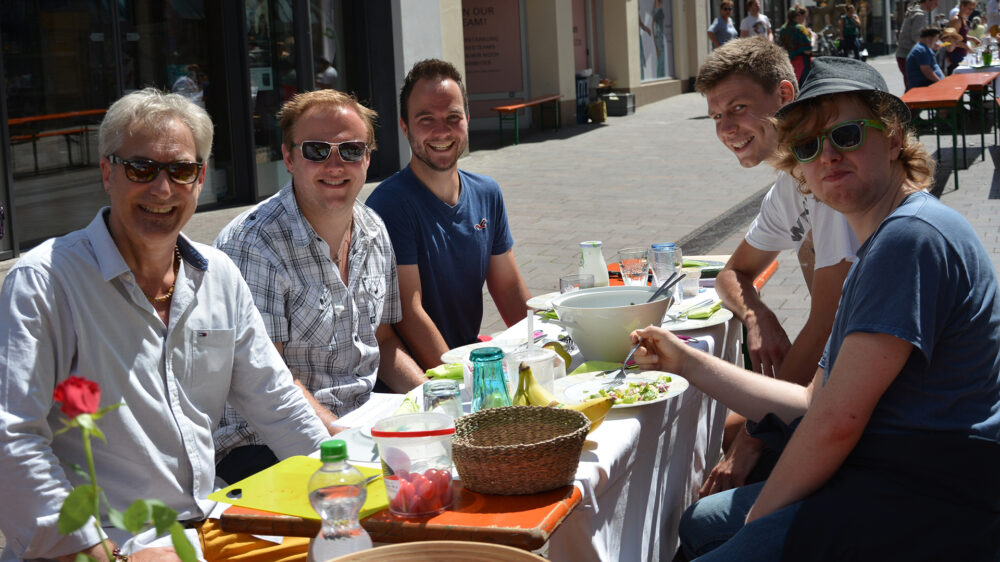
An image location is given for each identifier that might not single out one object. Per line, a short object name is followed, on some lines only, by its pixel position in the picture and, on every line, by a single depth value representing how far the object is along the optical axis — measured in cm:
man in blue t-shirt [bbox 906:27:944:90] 1506
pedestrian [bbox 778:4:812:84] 1933
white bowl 311
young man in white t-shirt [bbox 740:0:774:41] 2089
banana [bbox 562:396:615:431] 241
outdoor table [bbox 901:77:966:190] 1084
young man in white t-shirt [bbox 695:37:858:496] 362
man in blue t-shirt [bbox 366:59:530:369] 405
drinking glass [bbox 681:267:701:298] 402
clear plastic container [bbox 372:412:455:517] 209
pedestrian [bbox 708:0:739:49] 2111
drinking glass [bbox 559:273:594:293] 388
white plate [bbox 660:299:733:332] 350
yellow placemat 216
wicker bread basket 210
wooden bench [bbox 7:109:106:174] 902
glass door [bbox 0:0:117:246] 894
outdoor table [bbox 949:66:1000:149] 1340
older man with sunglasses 227
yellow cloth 250
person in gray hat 212
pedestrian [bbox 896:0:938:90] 1747
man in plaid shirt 334
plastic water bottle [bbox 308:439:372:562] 176
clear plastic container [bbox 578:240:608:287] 402
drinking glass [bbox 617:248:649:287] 400
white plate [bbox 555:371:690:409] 279
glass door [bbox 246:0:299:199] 1145
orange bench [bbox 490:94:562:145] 1623
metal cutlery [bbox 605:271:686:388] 288
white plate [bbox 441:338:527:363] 328
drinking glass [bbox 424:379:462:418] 252
